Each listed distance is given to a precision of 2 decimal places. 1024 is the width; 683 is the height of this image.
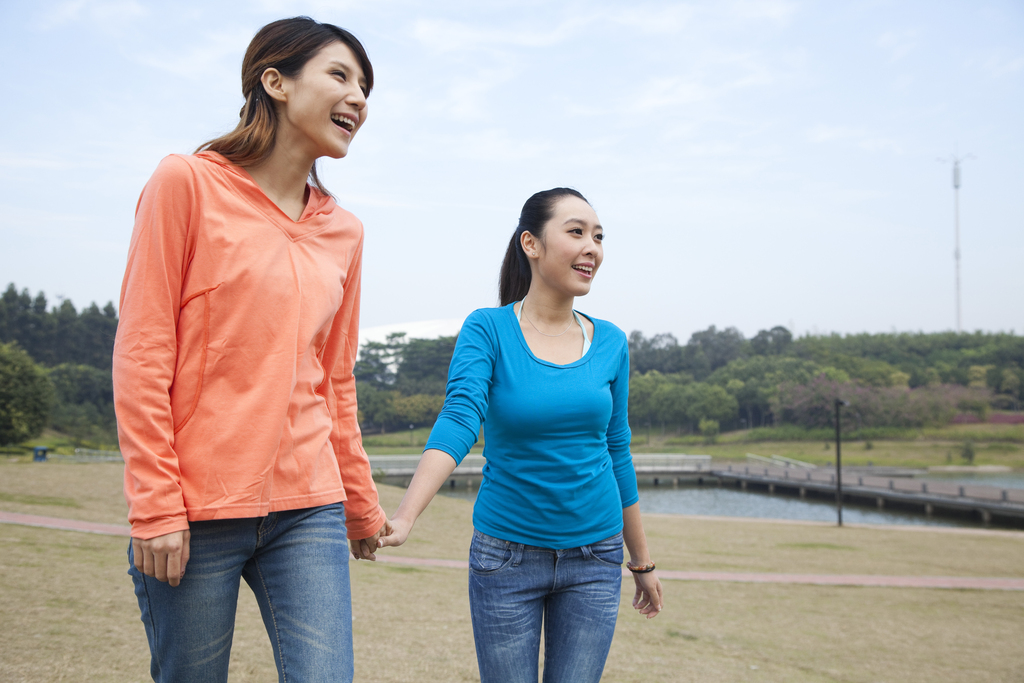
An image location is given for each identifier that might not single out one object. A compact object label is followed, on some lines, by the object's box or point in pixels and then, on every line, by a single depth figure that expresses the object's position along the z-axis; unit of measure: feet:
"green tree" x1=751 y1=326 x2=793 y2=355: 299.58
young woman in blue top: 6.37
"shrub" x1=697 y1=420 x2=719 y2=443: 225.97
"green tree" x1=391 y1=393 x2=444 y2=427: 206.90
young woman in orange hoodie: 4.83
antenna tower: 260.83
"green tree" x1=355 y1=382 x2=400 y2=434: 209.15
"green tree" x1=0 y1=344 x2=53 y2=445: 110.32
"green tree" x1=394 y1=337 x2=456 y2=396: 234.38
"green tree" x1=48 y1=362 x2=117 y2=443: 148.90
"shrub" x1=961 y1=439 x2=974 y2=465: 161.79
